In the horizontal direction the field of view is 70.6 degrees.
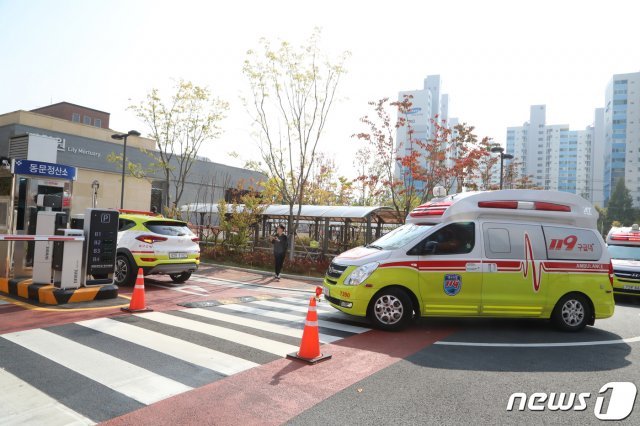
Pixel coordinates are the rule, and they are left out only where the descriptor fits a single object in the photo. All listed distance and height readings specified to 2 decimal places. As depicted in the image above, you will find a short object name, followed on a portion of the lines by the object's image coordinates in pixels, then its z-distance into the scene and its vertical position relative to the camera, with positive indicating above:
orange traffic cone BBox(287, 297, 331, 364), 5.56 -1.43
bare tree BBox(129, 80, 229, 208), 22.80 +5.12
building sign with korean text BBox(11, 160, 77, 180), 9.47 +0.92
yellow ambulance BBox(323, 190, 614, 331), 7.30 -0.53
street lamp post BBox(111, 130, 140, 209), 21.97 +4.13
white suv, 10.66 -0.71
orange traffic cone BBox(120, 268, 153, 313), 7.97 -1.46
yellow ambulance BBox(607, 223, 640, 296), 12.38 -0.46
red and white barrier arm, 7.63 -0.46
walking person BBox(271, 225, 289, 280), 14.90 -0.75
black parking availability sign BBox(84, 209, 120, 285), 9.19 -0.59
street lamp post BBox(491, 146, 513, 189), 21.03 +4.06
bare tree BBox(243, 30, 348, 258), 18.80 +4.78
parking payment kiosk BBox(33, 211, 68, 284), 8.91 -0.76
